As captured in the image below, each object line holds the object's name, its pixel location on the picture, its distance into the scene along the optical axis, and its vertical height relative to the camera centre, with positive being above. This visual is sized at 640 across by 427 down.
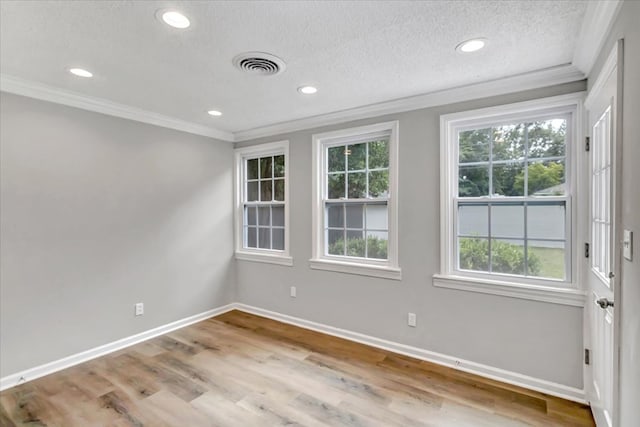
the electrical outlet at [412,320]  2.95 -1.03
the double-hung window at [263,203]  3.99 +0.12
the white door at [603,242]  1.57 -0.18
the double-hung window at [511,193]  2.38 +0.15
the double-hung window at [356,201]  3.13 +0.12
